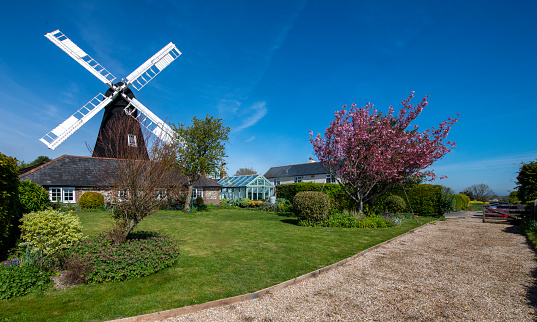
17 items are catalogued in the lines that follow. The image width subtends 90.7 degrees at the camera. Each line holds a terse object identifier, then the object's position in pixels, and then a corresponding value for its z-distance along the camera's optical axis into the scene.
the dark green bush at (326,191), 18.14
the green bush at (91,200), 21.22
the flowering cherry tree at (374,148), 14.99
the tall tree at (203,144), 22.17
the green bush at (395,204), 19.28
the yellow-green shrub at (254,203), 28.32
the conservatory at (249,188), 32.91
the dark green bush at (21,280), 5.09
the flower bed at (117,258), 5.91
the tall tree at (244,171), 75.61
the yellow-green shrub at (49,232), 6.63
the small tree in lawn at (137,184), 7.29
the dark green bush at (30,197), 9.88
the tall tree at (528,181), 15.49
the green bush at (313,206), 14.57
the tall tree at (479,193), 42.66
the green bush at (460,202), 26.82
